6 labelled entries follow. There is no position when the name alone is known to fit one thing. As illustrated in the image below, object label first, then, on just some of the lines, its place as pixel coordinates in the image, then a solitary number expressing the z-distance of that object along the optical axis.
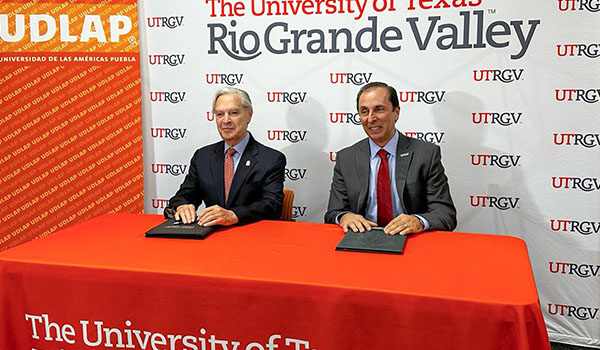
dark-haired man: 2.62
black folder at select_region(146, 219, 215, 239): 2.07
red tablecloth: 1.45
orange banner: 3.47
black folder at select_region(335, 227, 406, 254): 1.84
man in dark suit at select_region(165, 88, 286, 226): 2.84
